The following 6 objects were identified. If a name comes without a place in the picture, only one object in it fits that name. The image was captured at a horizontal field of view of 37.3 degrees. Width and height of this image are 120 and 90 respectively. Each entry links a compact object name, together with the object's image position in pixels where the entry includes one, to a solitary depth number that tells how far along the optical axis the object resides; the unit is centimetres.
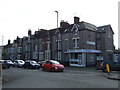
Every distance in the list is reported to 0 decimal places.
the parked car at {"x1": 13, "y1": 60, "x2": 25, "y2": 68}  3725
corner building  3797
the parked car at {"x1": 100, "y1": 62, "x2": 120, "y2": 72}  2445
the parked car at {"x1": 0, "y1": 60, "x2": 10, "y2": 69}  3347
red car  2412
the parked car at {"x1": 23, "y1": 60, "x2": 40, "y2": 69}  3156
